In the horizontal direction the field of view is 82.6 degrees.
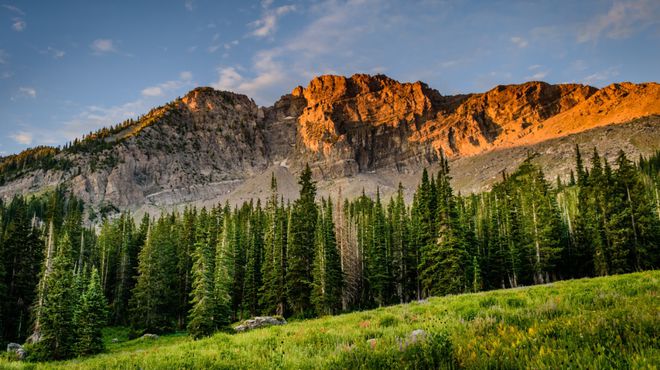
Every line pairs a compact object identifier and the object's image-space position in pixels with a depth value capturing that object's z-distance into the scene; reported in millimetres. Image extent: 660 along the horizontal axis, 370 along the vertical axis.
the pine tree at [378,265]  54844
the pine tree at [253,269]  56031
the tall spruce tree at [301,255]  46250
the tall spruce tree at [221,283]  37906
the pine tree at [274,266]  47500
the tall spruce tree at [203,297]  35031
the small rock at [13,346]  29791
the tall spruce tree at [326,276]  43500
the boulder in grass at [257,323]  25141
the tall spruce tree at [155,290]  52125
